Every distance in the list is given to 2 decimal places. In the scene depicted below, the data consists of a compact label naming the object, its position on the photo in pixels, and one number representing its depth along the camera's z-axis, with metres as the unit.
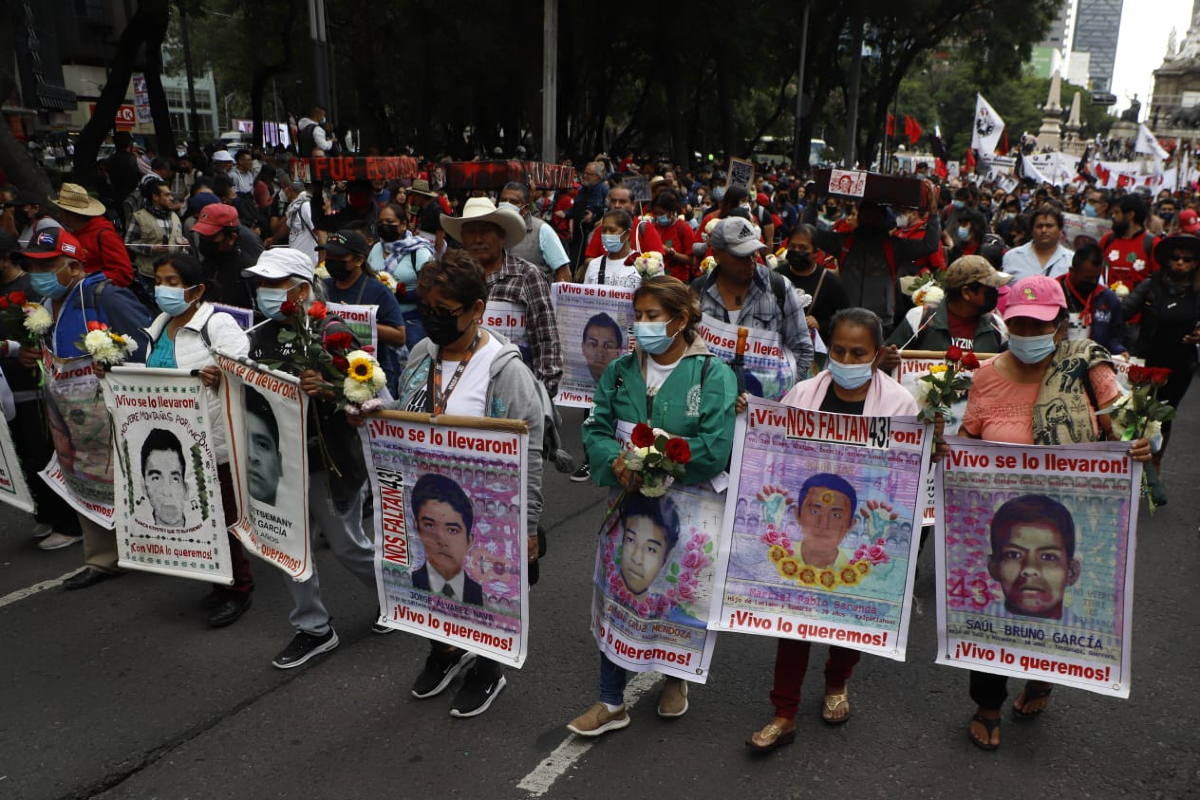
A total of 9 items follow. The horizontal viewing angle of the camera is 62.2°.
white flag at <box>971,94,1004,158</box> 24.33
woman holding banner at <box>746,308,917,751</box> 3.81
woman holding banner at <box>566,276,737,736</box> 3.70
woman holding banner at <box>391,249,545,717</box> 3.91
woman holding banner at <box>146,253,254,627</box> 4.73
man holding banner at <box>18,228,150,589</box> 5.37
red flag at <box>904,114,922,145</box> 30.40
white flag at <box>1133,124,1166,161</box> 23.79
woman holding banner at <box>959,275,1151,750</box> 3.85
